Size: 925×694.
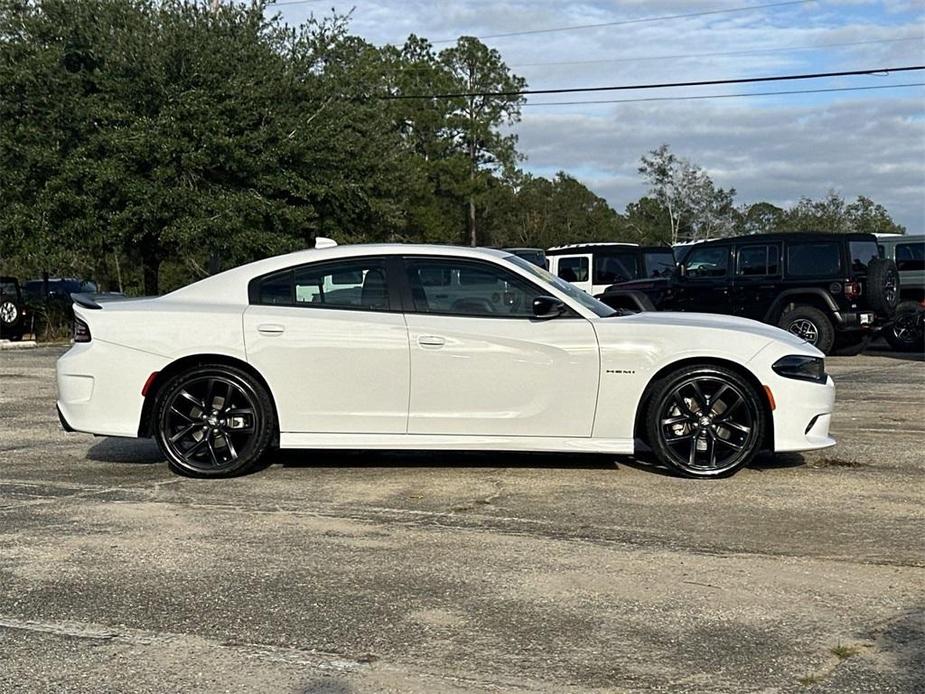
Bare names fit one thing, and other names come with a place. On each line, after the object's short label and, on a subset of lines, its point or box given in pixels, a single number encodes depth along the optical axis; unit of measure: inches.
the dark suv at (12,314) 930.7
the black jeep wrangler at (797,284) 629.6
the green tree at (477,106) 2559.1
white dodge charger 287.0
